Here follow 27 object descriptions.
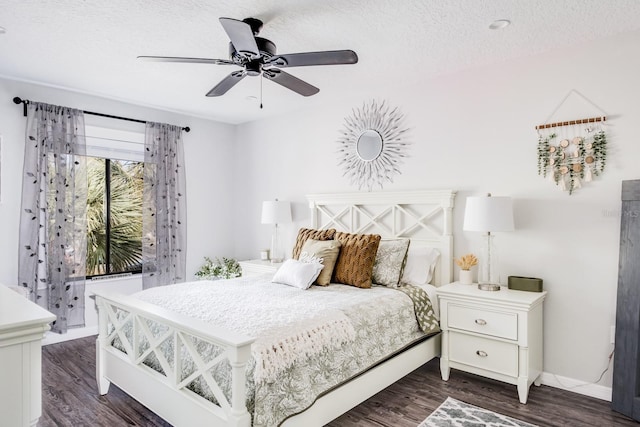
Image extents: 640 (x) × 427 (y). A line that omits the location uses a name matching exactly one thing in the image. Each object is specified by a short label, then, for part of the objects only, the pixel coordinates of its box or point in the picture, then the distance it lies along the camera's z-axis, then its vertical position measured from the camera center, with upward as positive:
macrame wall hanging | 2.89 +0.47
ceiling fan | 2.20 +0.94
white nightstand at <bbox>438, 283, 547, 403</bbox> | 2.78 -0.90
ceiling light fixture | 2.61 +1.26
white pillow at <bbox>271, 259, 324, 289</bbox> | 3.27 -0.53
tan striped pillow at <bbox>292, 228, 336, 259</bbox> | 3.85 -0.25
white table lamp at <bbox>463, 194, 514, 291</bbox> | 2.97 -0.04
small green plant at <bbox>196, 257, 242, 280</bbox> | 4.86 -0.75
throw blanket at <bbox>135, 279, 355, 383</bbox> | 2.04 -0.65
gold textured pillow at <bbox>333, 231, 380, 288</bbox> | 3.36 -0.43
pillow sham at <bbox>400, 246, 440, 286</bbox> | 3.54 -0.50
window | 4.52 +0.10
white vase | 3.33 -0.55
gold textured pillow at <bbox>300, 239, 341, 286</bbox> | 3.38 -0.38
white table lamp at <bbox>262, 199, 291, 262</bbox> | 4.71 -0.02
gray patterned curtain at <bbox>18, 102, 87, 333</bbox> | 3.82 -0.03
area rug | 2.48 -1.33
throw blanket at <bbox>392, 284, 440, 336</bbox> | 3.12 -0.79
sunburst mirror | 3.99 +0.70
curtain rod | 3.79 +1.05
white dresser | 1.25 -0.50
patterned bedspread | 1.98 -0.71
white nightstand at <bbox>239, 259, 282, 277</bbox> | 4.42 -0.65
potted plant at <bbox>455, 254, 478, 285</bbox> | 3.33 -0.47
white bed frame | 1.94 -0.87
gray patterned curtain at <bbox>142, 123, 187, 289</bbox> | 4.72 +0.02
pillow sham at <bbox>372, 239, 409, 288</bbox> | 3.43 -0.45
